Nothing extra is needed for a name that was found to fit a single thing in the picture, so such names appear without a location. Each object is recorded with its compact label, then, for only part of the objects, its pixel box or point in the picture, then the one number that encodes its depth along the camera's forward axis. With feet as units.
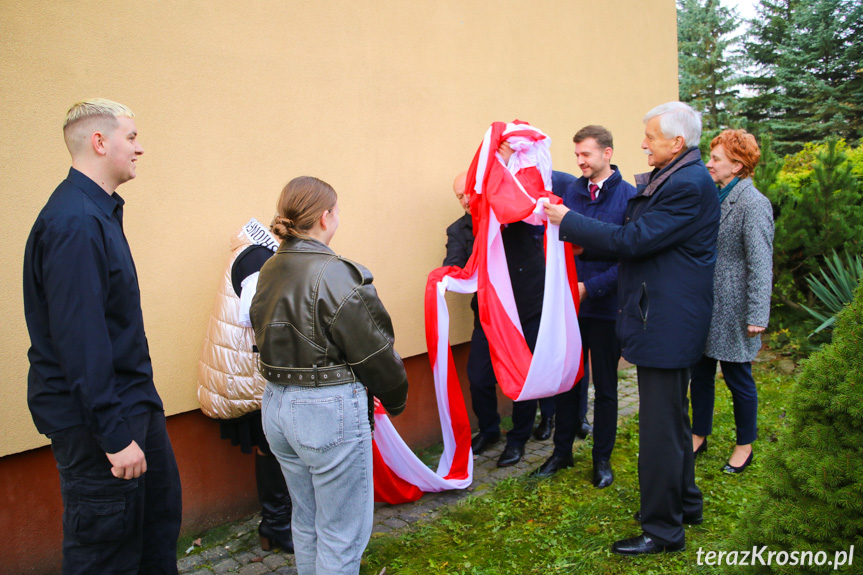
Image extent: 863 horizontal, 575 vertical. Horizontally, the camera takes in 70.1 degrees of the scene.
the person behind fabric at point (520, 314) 13.97
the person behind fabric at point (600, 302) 13.12
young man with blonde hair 6.51
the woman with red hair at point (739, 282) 12.90
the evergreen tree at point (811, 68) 68.13
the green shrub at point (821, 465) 6.23
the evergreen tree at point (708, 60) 80.84
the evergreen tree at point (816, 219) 21.26
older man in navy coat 9.84
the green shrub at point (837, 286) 19.52
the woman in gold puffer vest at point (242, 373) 10.06
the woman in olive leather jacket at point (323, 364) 7.29
